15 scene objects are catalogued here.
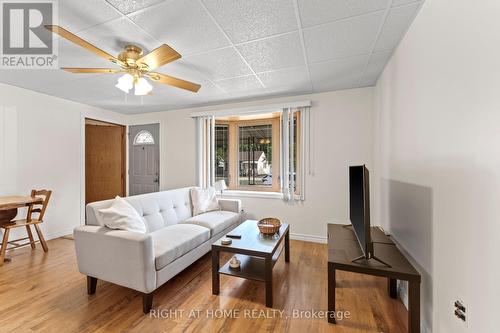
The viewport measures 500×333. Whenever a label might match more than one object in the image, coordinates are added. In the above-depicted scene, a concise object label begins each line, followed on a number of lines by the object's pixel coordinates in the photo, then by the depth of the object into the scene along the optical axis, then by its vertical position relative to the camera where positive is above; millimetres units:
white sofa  1724 -765
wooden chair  2561 -736
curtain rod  3361 +970
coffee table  1852 -837
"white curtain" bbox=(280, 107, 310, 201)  3406 +233
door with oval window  4477 +154
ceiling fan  1705 +903
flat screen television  1551 -356
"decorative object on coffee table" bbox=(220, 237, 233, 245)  2047 -741
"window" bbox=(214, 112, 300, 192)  4047 +280
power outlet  1068 -761
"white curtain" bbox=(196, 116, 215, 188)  3994 +282
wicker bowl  2291 -675
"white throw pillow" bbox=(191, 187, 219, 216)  3309 -555
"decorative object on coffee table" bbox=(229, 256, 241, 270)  2072 -966
